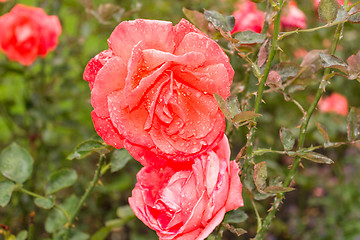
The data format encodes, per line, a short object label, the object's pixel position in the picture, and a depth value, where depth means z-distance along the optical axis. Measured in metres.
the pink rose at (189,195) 0.64
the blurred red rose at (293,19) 1.17
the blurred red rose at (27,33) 1.21
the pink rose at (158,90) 0.64
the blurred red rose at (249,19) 1.05
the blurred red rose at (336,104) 2.11
